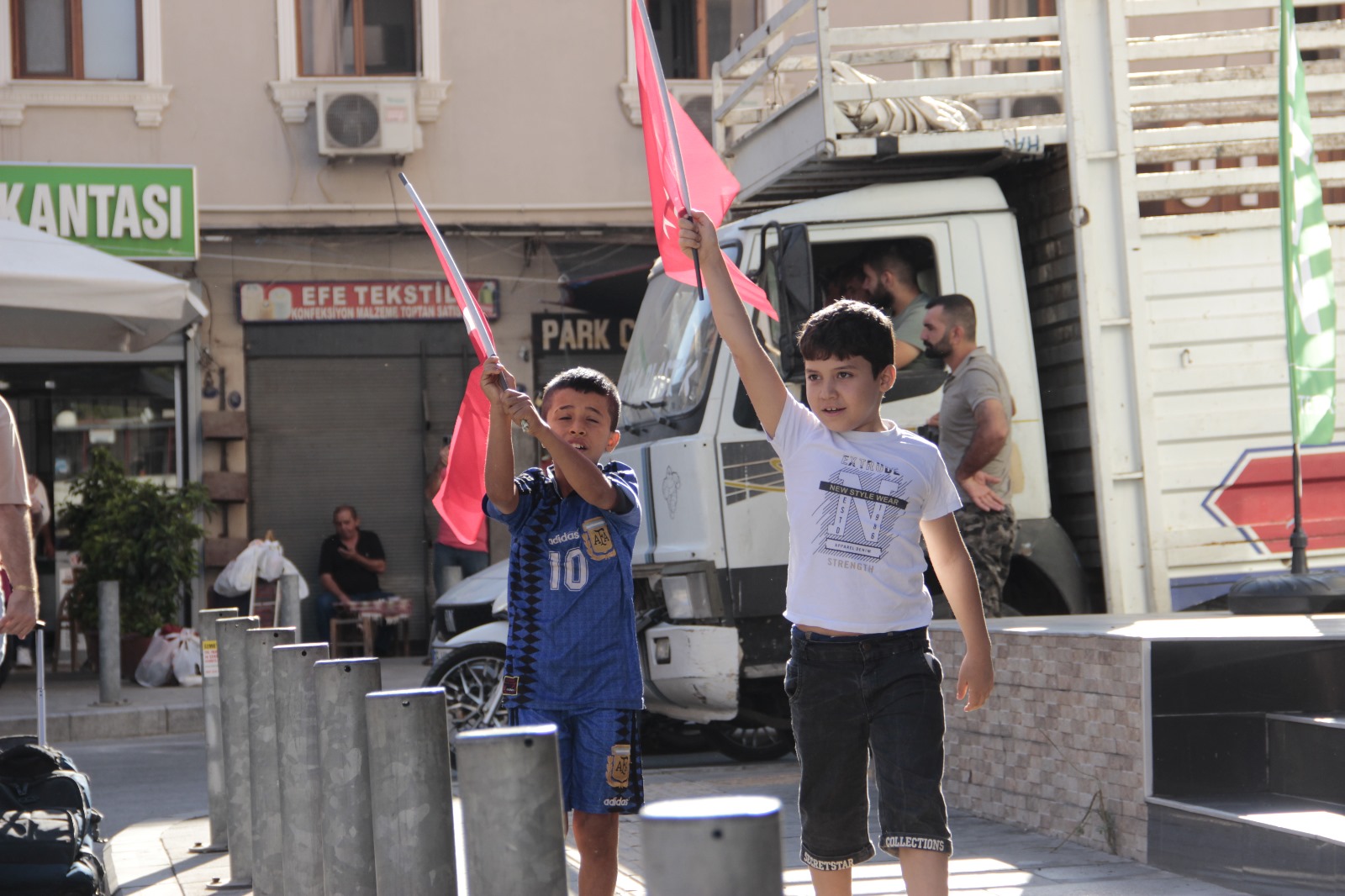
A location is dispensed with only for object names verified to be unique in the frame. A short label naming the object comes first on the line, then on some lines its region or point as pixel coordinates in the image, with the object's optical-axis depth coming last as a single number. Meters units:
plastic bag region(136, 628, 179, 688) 24.30
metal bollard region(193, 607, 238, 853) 12.29
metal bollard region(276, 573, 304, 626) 22.55
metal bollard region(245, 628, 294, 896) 9.73
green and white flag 13.49
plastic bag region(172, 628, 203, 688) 24.29
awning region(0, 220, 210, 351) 19.42
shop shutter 31.13
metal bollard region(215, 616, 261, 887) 10.99
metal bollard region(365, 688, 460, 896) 6.55
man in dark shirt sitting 29.22
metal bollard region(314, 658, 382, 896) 7.73
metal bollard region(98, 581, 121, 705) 21.33
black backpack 9.23
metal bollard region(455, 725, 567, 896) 5.26
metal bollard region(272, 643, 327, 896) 8.71
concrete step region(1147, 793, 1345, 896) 8.51
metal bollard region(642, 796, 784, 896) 3.92
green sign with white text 28.40
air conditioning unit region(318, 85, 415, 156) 30.66
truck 14.33
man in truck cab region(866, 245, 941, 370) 14.62
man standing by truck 13.80
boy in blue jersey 8.18
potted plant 24.16
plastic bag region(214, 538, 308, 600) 26.61
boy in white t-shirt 7.37
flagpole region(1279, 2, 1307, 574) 13.52
